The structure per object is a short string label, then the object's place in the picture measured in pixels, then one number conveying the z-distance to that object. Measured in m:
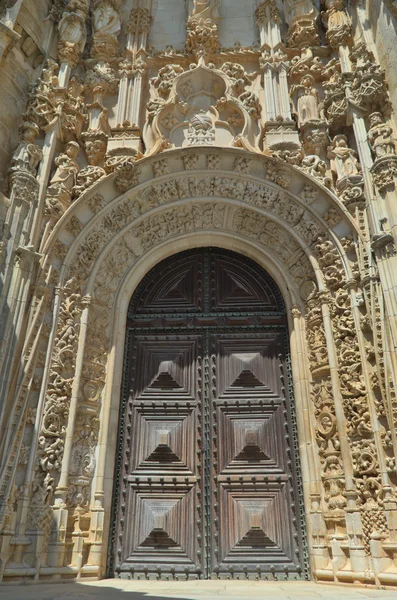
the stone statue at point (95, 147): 7.05
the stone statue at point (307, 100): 7.09
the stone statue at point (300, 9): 8.03
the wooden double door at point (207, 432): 5.69
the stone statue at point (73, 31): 7.62
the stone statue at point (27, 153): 6.29
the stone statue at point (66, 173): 6.50
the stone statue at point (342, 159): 6.44
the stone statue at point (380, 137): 5.97
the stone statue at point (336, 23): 7.46
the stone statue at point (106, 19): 8.27
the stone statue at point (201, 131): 7.24
